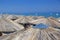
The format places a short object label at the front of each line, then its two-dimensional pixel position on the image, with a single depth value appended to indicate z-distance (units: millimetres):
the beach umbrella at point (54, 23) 7122
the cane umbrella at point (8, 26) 5447
